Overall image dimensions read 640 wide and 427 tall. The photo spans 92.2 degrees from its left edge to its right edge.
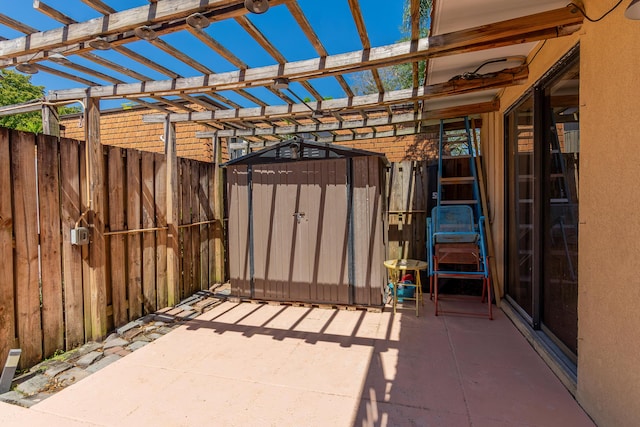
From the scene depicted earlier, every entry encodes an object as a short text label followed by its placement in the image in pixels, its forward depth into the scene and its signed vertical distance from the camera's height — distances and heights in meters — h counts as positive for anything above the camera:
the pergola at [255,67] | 2.08 +1.23
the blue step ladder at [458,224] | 3.86 -0.31
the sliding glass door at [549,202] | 2.31 -0.02
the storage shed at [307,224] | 4.09 -0.28
